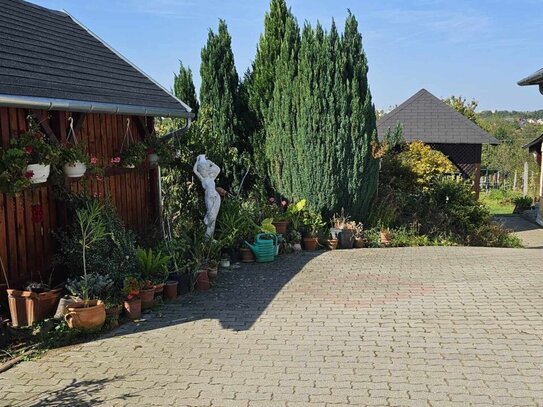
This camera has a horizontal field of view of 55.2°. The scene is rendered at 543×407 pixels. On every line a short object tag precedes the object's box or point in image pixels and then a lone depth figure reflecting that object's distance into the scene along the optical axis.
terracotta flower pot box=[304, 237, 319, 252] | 11.02
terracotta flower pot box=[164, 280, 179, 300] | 7.17
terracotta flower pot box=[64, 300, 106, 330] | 5.57
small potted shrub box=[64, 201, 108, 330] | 5.58
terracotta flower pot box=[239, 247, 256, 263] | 9.65
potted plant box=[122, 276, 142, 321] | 6.27
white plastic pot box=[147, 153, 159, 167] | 9.12
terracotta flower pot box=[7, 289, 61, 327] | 5.72
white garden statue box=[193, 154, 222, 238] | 9.45
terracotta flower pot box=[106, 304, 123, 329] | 5.95
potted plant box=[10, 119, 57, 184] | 5.61
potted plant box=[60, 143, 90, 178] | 6.28
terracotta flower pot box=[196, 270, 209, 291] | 7.69
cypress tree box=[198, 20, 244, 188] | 12.90
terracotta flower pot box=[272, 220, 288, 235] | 10.76
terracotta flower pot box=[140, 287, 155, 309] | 6.56
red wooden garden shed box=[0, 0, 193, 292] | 5.99
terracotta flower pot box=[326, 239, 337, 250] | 11.23
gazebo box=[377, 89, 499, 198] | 21.75
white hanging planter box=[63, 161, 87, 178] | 6.42
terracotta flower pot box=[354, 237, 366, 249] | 11.54
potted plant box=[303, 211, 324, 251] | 11.05
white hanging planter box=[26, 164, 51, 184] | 5.71
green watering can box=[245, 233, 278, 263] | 9.56
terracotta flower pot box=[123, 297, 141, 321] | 6.25
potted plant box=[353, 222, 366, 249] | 11.55
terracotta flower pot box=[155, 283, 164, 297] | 6.88
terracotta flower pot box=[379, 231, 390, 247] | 11.67
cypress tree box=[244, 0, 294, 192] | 12.95
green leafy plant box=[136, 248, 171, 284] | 7.11
